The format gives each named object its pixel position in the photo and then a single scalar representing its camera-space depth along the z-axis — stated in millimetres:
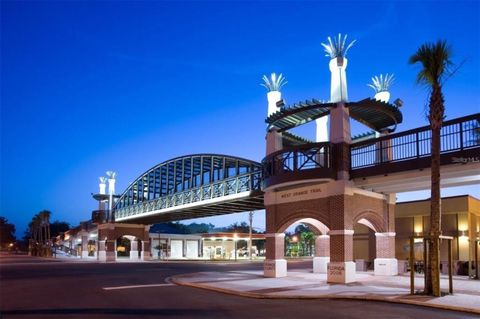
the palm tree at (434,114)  18755
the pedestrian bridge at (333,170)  21719
